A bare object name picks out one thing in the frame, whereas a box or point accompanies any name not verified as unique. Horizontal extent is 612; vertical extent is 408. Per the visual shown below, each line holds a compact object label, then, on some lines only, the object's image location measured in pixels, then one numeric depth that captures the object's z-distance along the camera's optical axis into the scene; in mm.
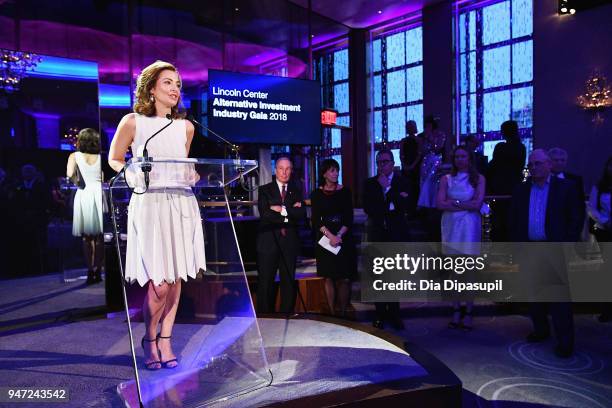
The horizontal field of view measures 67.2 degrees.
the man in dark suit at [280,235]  3492
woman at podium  1599
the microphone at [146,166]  1444
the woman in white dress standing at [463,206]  3754
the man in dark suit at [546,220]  3023
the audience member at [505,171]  5134
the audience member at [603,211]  3920
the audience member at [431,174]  5559
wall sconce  7699
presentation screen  6465
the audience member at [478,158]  5492
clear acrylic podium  1557
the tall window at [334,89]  12312
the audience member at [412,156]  6262
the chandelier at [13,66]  4930
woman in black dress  3664
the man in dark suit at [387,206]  3686
